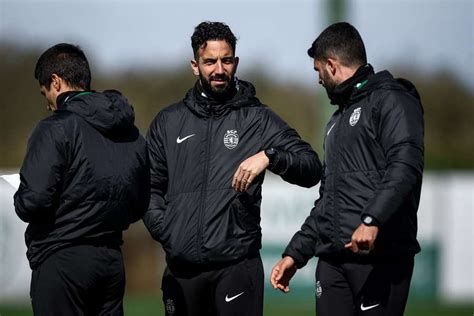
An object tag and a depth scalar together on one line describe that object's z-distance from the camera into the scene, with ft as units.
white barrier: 94.53
